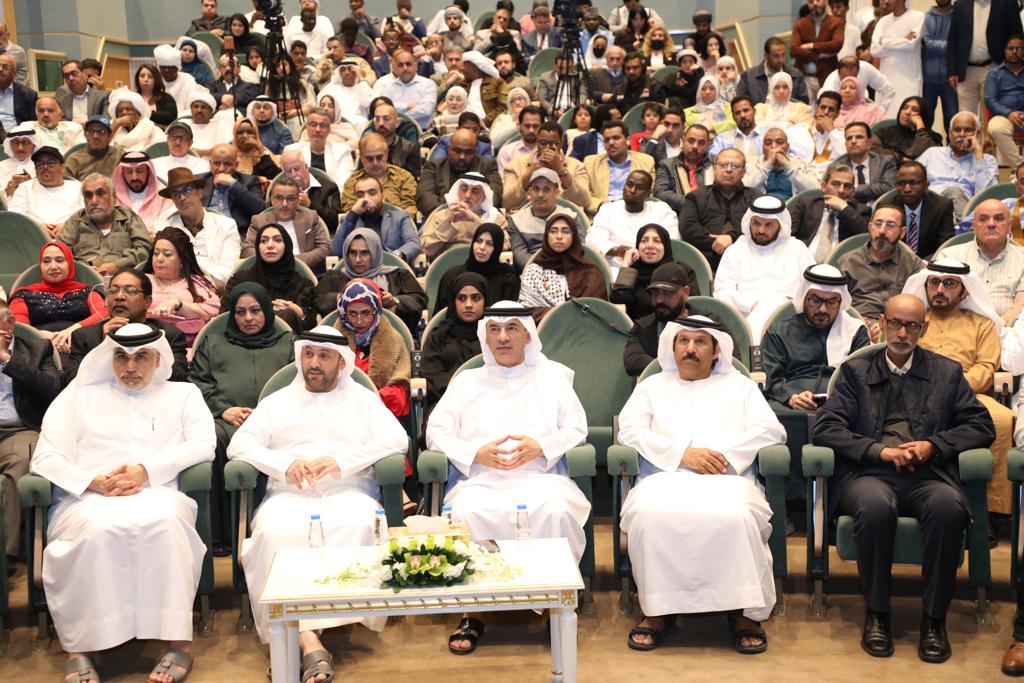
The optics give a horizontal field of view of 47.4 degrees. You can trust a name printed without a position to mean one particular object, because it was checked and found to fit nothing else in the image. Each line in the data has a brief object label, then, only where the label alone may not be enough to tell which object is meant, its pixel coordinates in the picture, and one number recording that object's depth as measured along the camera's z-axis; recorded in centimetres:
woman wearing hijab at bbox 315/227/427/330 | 637
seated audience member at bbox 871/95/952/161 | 885
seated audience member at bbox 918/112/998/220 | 823
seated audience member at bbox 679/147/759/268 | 756
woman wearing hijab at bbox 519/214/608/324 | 642
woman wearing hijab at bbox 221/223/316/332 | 641
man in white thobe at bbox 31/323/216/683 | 434
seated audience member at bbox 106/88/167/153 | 992
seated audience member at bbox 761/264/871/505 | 553
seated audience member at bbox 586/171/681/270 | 761
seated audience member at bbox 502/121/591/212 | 791
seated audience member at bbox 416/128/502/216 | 822
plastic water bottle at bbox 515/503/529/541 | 415
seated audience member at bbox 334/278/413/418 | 550
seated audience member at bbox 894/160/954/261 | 721
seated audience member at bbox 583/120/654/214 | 868
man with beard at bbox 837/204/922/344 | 639
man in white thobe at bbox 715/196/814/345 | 677
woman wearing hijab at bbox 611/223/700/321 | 635
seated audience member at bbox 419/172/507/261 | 731
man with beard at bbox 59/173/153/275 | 704
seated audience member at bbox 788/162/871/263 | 748
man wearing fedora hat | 716
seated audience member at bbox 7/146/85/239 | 805
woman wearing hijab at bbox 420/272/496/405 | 571
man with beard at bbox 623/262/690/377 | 564
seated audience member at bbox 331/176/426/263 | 727
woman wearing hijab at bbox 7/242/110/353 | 604
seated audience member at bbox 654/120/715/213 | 841
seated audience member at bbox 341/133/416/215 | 806
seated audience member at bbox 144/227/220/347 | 616
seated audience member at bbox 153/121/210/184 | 891
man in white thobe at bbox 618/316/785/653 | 450
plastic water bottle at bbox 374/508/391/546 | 400
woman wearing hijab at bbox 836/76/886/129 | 996
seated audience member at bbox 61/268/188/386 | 543
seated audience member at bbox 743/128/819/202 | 826
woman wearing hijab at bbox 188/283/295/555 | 541
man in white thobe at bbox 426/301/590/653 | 470
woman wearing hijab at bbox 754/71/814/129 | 1030
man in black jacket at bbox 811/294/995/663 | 438
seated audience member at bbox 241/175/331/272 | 725
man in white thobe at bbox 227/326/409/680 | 450
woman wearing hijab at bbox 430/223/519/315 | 646
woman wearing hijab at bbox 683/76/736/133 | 1039
